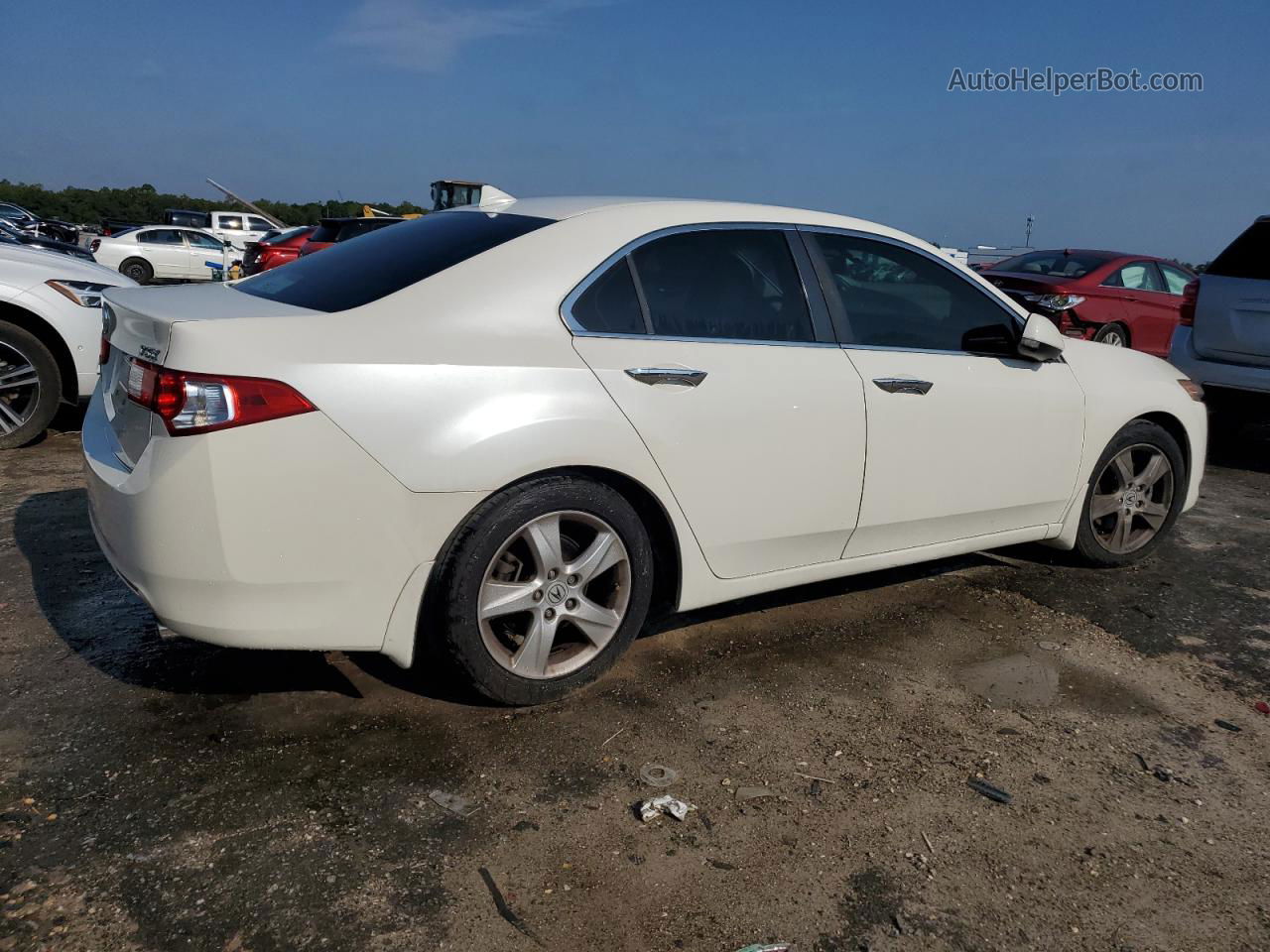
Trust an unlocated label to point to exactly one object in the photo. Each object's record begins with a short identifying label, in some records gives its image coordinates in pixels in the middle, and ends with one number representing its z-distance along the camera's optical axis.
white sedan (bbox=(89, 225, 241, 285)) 24.66
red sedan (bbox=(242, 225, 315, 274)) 16.97
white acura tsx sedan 2.64
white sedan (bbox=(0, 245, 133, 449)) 6.08
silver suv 7.08
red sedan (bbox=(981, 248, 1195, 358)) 11.06
